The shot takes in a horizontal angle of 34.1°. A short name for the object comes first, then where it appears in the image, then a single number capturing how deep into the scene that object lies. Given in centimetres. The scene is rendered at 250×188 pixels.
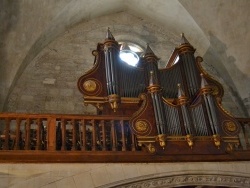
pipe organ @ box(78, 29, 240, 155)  819
